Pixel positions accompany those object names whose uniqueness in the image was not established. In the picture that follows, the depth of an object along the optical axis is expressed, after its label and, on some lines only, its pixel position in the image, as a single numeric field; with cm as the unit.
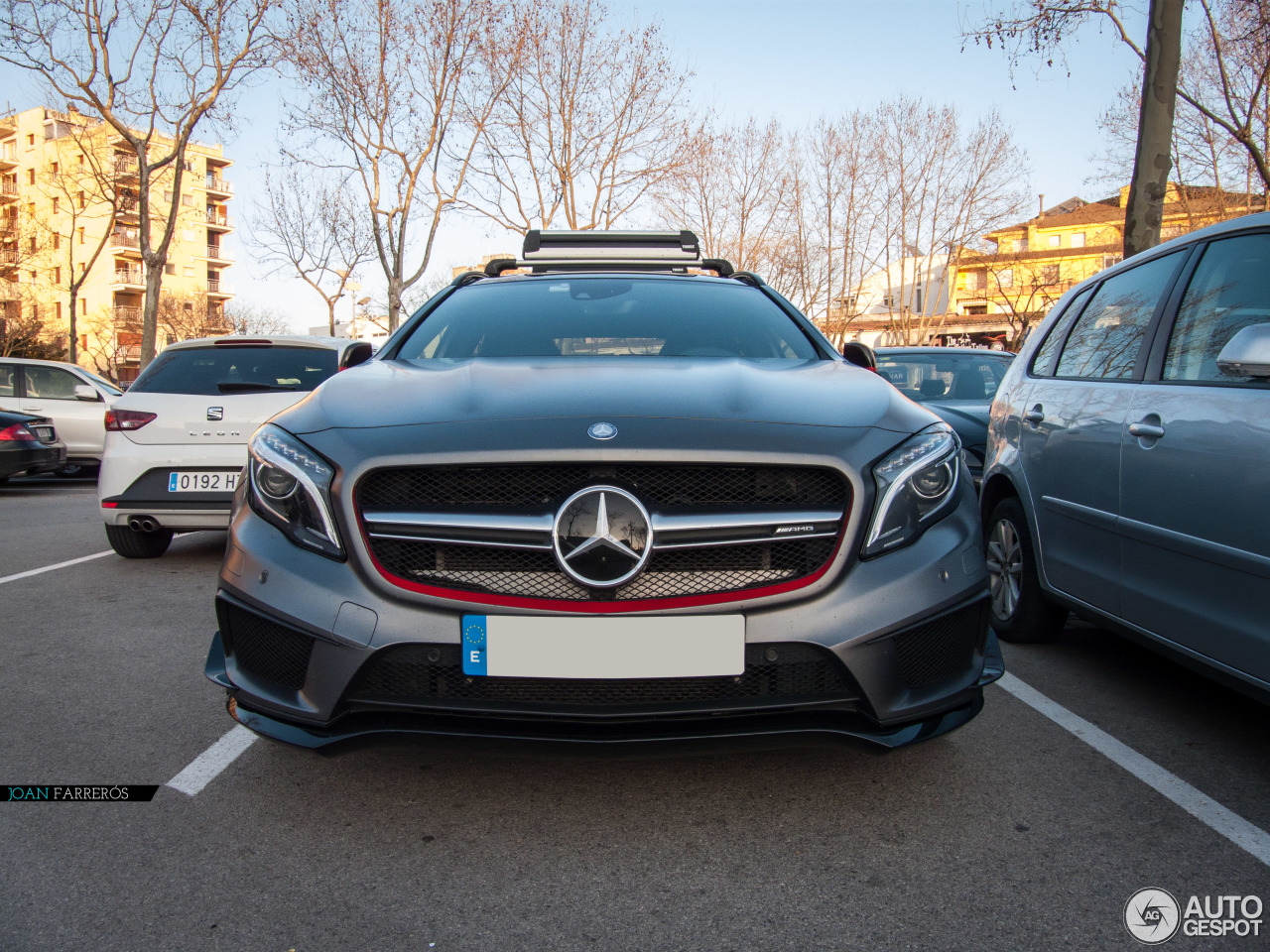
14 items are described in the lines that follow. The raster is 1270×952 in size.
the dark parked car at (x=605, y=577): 207
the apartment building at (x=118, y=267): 5481
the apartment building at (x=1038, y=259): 4329
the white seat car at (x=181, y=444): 578
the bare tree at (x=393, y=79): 2119
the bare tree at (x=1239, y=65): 1341
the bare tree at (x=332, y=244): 3347
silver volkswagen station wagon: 254
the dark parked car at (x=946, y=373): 814
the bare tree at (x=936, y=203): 3291
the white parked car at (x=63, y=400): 1212
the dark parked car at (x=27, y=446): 1039
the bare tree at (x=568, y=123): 2380
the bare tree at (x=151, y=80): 1842
